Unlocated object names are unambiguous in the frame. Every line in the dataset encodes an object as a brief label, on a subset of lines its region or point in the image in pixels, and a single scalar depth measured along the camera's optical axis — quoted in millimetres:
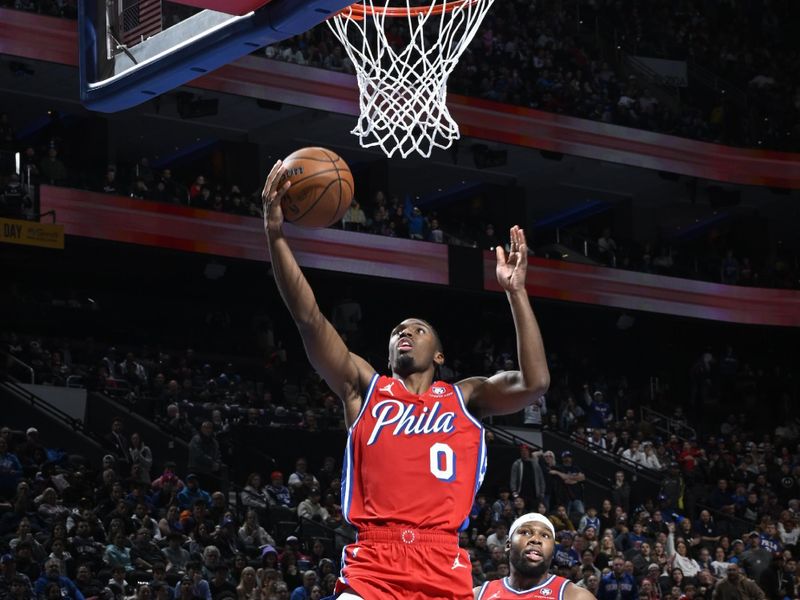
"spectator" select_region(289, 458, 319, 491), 16625
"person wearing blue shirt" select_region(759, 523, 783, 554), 18156
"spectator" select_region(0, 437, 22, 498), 13906
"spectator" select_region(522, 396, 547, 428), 22938
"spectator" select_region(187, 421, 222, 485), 16484
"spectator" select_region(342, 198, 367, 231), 24078
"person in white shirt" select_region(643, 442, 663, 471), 21734
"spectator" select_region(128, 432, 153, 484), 15023
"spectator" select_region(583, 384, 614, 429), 23469
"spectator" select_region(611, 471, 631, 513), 19469
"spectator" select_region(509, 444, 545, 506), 18484
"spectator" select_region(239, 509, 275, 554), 14203
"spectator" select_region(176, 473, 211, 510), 14547
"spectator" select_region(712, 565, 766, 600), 15180
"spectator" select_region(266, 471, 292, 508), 16188
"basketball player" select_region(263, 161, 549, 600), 5242
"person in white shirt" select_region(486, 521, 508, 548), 15683
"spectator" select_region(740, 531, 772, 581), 17016
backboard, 6188
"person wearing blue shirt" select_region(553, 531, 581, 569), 15219
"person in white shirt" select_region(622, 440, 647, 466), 21656
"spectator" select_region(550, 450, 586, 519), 18686
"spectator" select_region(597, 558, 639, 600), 15016
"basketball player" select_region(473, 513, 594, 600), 6922
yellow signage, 19953
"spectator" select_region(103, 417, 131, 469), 16000
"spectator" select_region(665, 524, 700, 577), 17188
